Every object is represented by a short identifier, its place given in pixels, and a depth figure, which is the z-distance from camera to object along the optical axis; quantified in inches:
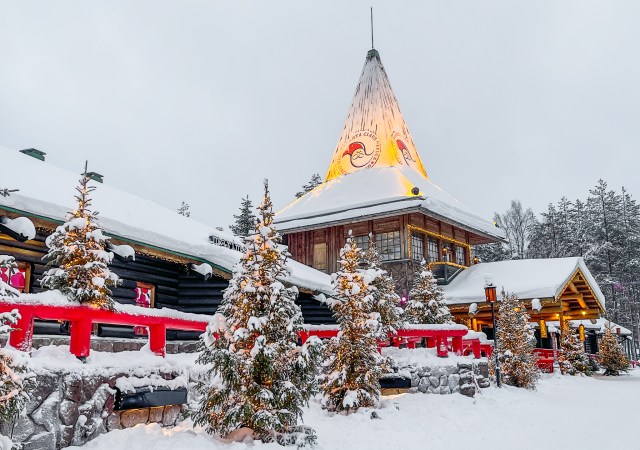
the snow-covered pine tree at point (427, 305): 650.8
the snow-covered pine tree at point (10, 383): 180.1
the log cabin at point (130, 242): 378.9
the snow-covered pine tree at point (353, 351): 416.2
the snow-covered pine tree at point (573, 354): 964.0
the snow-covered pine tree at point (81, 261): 275.4
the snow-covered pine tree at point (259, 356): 285.4
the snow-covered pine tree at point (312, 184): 1986.6
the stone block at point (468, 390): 511.2
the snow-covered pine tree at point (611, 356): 1068.5
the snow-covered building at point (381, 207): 963.3
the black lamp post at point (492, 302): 596.6
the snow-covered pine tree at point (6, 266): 189.9
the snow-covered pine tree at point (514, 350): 644.7
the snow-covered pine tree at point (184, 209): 1985.7
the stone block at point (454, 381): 509.7
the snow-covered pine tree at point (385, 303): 506.3
